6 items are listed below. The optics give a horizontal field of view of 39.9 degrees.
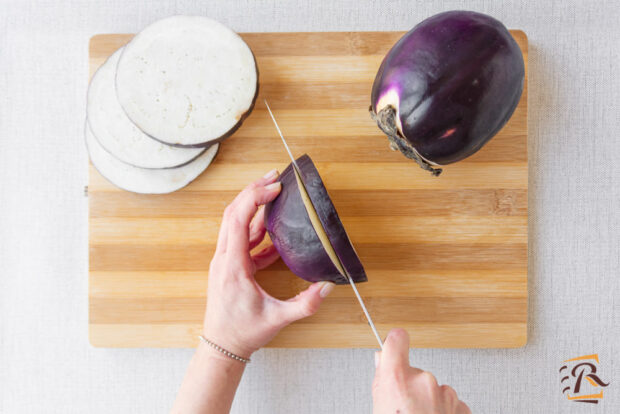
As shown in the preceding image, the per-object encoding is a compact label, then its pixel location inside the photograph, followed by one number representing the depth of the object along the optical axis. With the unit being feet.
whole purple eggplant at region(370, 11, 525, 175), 2.08
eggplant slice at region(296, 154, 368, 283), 2.10
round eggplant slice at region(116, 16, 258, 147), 2.25
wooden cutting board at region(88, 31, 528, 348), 2.37
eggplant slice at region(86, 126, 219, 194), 2.34
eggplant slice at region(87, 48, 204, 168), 2.30
